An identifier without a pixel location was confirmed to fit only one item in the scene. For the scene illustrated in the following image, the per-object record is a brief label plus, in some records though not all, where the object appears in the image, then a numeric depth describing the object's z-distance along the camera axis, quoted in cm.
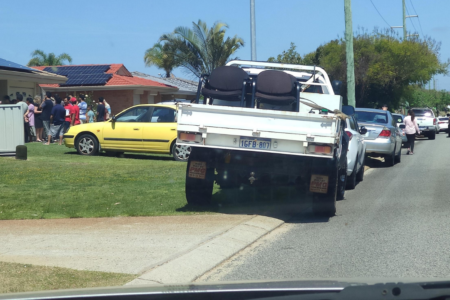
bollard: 1473
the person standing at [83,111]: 2220
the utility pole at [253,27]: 1744
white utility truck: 799
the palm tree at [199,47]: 3366
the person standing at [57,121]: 1955
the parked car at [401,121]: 2402
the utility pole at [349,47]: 1939
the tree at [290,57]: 3550
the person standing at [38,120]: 2050
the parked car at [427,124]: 3334
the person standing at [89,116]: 2253
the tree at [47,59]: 5447
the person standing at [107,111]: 2153
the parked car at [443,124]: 4531
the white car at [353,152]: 1216
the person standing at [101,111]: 2100
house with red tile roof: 3161
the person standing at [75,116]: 2116
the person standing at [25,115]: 1988
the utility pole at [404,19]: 4924
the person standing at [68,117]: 2120
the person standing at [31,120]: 2062
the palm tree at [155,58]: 4464
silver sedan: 1667
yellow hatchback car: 1636
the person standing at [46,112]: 2000
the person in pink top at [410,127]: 2159
